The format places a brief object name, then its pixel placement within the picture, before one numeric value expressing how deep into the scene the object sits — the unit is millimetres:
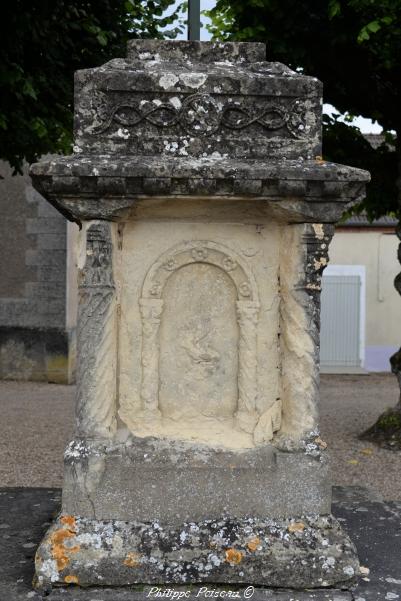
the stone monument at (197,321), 3309
